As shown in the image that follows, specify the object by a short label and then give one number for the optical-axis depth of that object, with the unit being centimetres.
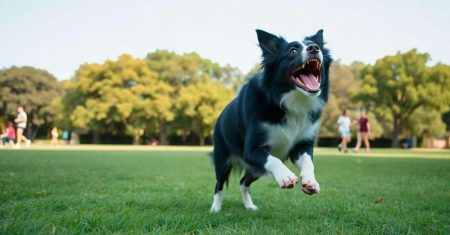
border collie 393
